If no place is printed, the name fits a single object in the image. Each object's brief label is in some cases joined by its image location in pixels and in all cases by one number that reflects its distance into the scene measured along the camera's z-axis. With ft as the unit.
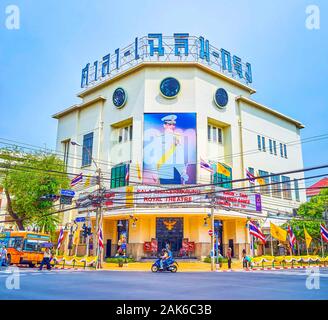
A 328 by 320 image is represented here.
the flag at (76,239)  104.33
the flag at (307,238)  96.14
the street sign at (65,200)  83.01
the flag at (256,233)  81.51
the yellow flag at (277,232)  92.73
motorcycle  68.23
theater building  101.71
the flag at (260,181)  122.83
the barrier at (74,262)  80.74
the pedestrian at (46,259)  72.23
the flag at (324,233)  88.36
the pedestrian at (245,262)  79.83
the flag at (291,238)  91.90
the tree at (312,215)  112.27
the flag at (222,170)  105.44
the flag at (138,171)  105.39
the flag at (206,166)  97.40
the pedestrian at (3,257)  80.02
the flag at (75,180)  96.56
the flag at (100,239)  77.09
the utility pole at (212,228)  76.69
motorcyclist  68.29
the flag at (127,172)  107.26
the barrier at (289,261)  88.48
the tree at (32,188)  103.19
